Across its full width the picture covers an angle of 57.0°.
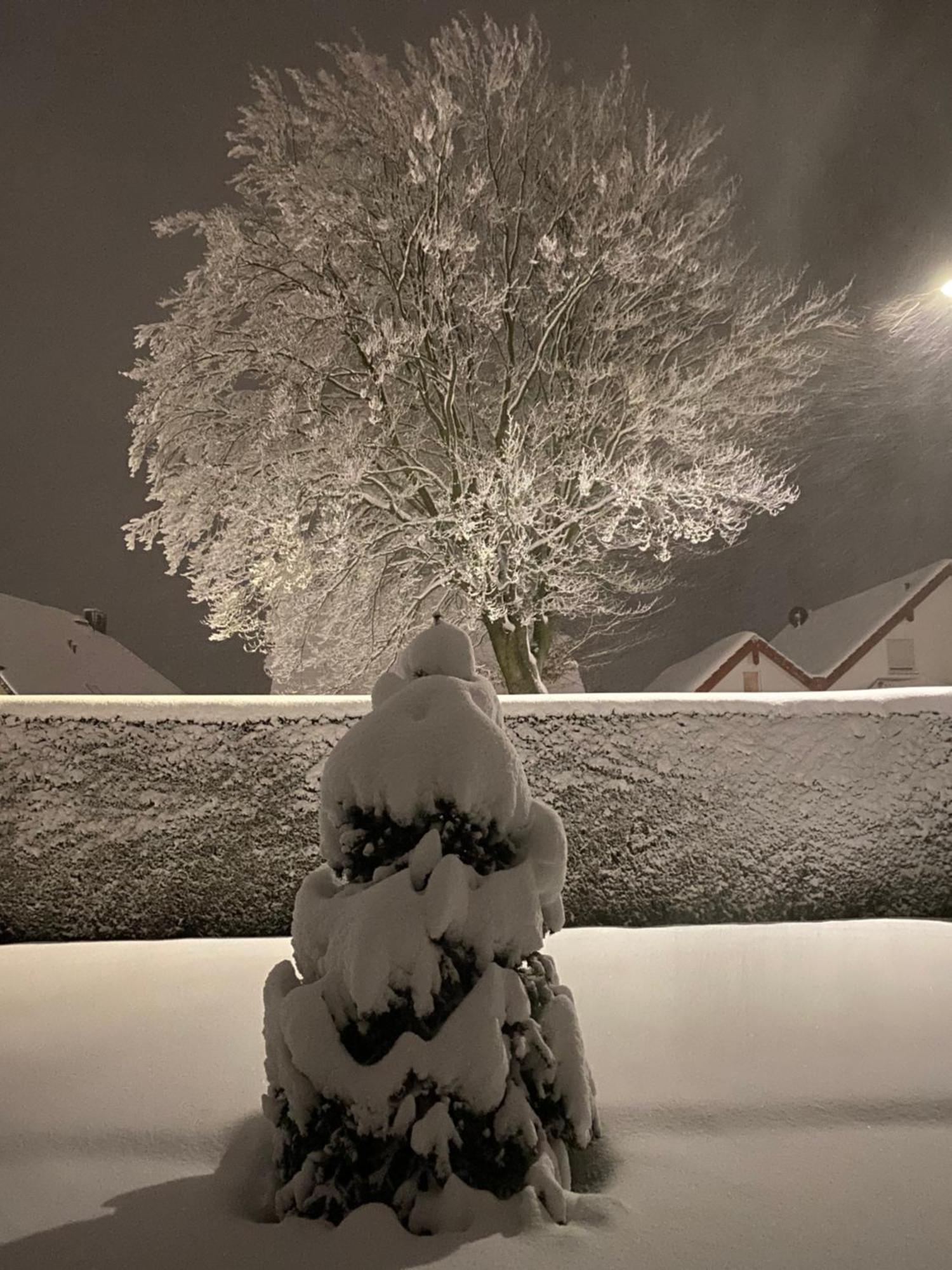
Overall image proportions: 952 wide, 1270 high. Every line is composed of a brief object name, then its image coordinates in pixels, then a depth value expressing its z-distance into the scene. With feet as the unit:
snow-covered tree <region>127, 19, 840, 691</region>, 36.17
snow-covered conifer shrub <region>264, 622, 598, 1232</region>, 8.97
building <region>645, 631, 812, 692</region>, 75.66
